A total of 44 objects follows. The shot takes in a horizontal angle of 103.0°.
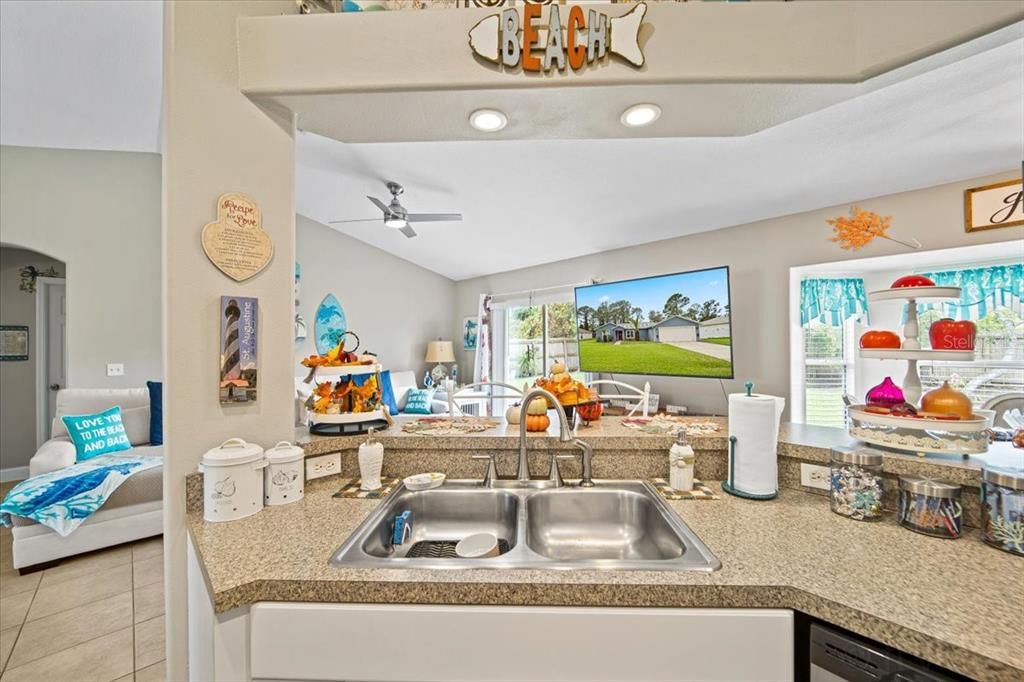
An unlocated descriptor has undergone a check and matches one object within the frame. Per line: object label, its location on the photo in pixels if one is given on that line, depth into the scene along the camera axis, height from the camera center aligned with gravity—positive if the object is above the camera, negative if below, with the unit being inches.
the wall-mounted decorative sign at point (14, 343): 160.6 +2.4
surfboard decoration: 191.5 +10.9
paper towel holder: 50.6 -17.7
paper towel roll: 49.1 -12.0
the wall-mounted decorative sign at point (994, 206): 84.9 +29.2
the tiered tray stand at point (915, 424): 44.1 -9.0
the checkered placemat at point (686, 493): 50.8 -18.8
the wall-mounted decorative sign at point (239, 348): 49.9 +0.0
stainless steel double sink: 48.3 -22.1
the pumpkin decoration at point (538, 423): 61.1 -11.6
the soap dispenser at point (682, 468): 52.3 -15.8
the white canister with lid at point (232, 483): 44.2 -14.9
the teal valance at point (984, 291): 93.8 +12.3
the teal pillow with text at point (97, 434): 117.3 -25.2
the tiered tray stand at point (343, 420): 58.8 -10.7
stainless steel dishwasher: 27.9 -22.8
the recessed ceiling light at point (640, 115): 53.7 +31.2
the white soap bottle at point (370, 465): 54.1 -15.9
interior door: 168.6 +2.9
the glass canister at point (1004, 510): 36.9 -15.6
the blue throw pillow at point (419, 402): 200.1 -27.6
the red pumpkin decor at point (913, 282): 46.2 +7.1
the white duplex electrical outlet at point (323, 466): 55.4 -16.5
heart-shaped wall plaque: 49.2 +13.3
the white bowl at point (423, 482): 53.1 -17.8
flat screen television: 115.6 +6.2
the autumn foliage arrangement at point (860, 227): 52.9 +15.2
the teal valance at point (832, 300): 113.2 +12.2
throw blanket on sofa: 92.2 -34.4
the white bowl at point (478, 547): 45.3 -22.8
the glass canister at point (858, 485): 44.1 -15.6
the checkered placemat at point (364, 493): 51.6 -18.8
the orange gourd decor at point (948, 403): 44.7 -6.7
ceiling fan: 133.7 +43.3
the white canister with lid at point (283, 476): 48.3 -15.4
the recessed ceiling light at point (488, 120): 55.0 +31.4
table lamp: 227.1 -5.4
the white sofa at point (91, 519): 93.3 -42.1
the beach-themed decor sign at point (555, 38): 47.9 +36.4
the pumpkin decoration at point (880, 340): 48.1 +0.4
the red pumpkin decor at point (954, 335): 43.6 +0.8
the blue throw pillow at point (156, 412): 133.4 -21.4
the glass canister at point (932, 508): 40.1 -16.6
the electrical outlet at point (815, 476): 50.6 -16.7
